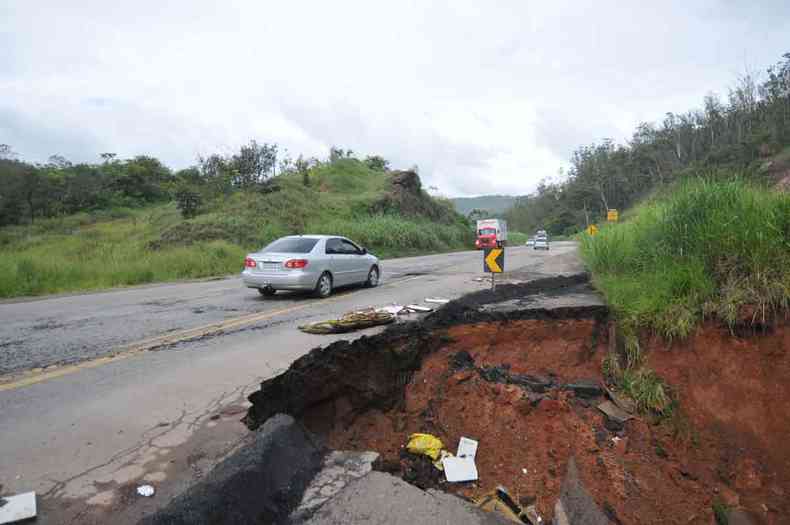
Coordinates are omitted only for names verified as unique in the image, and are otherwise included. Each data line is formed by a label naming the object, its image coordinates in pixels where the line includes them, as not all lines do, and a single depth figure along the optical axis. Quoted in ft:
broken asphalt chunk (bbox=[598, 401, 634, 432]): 14.11
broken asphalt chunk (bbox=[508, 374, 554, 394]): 15.11
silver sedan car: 30.99
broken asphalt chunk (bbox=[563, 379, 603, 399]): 15.64
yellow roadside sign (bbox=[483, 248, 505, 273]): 25.77
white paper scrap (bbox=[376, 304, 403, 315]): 23.39
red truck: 129.90
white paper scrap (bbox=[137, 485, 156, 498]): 7.86
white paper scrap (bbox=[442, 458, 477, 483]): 10.82
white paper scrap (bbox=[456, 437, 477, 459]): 11.87
